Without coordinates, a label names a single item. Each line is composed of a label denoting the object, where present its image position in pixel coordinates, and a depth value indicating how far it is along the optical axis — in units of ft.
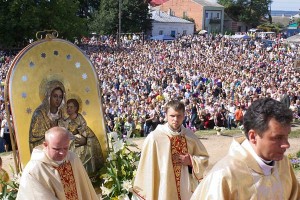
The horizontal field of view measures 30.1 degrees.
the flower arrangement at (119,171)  26.91
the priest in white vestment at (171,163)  23.91
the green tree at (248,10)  268.82
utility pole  170.60
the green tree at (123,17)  188.34
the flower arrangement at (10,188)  24.40
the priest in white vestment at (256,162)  12.51
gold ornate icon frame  25.45
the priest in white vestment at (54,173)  18.39
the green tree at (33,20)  145.59
